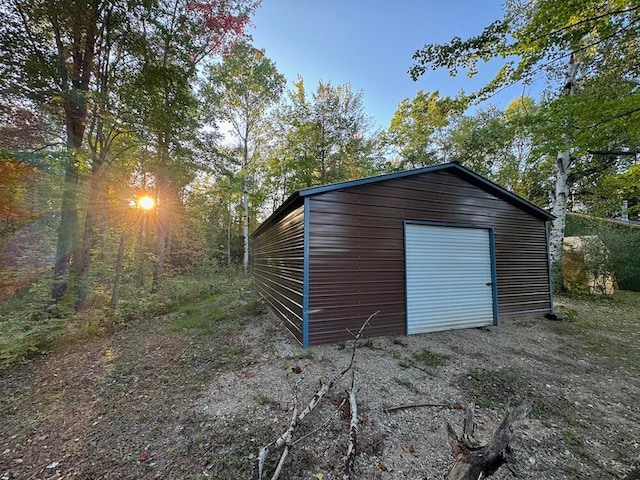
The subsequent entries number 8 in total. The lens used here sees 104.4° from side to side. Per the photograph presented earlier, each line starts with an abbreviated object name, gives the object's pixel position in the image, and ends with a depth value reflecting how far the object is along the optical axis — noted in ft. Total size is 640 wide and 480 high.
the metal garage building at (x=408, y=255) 14.40
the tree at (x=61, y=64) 16.58
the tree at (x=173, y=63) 20.61
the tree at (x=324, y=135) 45.37
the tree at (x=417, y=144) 47.02
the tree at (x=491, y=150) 44.06
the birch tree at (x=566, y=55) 15.39
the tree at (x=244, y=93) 37.19
